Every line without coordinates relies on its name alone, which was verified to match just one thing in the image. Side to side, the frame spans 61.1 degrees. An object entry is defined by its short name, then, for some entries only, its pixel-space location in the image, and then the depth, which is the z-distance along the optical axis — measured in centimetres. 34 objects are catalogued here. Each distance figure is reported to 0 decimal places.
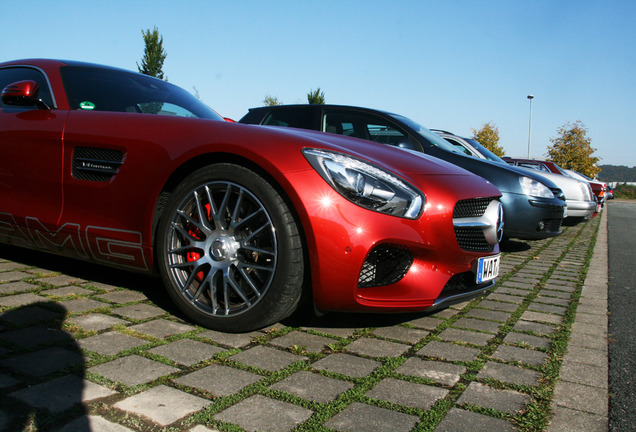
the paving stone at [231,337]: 261
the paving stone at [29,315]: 273
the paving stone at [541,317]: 342
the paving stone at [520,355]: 262
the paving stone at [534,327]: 317
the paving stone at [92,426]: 168
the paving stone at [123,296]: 323
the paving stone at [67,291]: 326
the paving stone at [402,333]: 285
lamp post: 4630
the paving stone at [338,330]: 287
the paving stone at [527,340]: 290
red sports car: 254
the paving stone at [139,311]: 293
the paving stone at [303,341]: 263
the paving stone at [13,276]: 356
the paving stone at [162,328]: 268
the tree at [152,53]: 3637
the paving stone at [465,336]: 288
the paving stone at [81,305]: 297
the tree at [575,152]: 4634
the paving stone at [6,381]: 197
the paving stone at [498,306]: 369
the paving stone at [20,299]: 300
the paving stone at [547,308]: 369
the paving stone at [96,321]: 270
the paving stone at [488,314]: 341
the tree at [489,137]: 4891
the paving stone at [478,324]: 314
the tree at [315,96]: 4347
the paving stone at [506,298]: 397
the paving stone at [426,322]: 312
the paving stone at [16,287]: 328
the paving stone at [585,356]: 265
